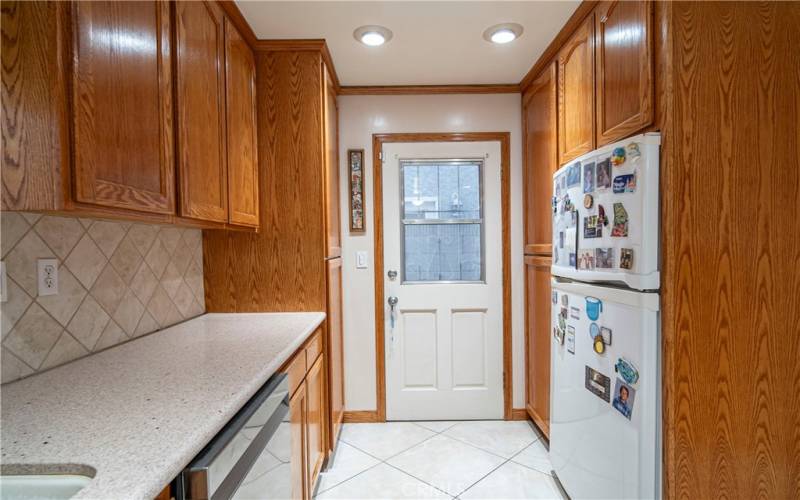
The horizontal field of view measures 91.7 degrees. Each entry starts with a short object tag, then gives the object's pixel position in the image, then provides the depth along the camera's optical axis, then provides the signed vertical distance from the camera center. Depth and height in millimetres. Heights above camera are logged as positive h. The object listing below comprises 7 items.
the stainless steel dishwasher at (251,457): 751 -497
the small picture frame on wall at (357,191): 2582 +338
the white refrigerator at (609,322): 1286 -317
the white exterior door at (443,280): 2621 -270
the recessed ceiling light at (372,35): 1881 +1023
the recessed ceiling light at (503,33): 1884 +1027
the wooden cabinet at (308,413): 1439 -736
